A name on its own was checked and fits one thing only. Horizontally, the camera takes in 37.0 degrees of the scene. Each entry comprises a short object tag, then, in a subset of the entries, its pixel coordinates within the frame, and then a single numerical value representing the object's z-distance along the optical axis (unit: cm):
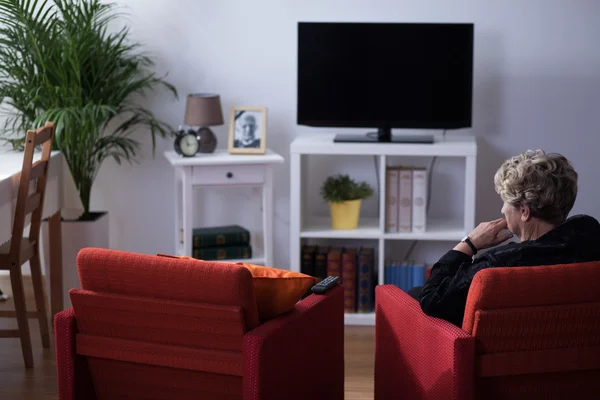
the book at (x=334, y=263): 459
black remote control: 285
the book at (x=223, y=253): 469
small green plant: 461
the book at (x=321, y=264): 461
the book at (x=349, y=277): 457
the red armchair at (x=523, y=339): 239
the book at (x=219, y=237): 470
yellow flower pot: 460
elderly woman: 253
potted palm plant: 442
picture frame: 466
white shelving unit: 441
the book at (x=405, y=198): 451
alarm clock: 455
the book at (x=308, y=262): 463
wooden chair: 366
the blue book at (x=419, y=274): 456
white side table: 450
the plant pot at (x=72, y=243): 447
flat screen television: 448
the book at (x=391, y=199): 451
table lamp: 458
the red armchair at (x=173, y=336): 242
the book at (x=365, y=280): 457
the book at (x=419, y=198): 451
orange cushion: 255
